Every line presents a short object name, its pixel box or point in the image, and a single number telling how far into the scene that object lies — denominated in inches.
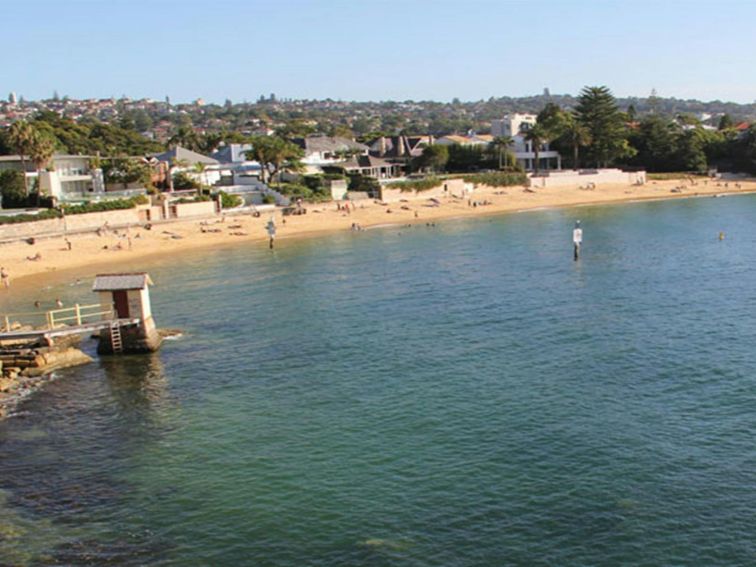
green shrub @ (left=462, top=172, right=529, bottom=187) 4753.9
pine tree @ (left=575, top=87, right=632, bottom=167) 5319.9
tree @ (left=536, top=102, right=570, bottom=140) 5381.4
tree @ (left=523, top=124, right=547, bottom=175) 5241.1
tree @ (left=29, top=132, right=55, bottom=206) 3339.1
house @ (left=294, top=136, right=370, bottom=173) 4891.7
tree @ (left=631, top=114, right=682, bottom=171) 5467.5
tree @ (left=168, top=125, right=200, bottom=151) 5723.4
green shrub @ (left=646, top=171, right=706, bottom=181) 5226.4
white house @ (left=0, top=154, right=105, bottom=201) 3572.8
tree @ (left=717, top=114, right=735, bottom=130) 7463.1
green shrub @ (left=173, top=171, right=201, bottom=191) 3937.0
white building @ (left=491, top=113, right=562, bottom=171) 5515.3
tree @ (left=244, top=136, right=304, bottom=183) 4205.2
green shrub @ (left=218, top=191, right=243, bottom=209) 3786.9
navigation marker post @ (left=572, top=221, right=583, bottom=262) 2577.0
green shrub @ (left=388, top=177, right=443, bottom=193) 4350.4
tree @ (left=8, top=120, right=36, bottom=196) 3299.7
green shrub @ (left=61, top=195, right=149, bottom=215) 3206.2
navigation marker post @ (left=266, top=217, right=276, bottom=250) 3139.8
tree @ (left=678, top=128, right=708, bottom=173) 5388.8
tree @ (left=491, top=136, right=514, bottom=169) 5255.9
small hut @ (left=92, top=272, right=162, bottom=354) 1578.5
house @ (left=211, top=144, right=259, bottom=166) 4877.0
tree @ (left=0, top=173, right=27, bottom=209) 3388.3
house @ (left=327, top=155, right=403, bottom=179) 4788.4
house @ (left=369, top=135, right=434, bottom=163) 5514.3
